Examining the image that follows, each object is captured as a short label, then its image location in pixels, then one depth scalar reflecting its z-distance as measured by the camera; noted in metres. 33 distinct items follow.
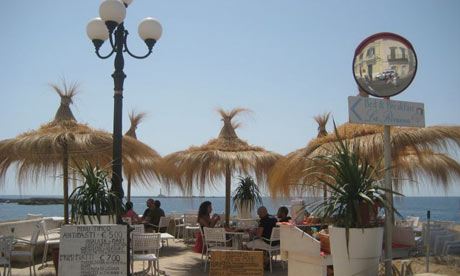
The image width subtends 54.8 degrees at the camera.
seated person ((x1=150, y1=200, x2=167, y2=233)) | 10.47
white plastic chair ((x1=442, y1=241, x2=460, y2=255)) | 6.77
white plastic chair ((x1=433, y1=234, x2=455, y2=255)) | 7.09
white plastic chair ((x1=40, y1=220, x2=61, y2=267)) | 7.21
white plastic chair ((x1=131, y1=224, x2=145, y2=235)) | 7.07
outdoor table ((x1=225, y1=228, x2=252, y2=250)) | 7.93
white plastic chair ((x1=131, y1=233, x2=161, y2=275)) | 6.24
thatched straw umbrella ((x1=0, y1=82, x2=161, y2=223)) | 7.38
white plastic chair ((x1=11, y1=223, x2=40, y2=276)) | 6.28
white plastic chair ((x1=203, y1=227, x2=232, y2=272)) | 7.26
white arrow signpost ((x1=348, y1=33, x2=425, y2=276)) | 4.09
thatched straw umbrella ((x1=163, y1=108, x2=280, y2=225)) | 9.05
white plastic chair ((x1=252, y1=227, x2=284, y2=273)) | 7.12
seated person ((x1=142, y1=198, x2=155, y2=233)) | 10.28
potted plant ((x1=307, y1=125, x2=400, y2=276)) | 3.78
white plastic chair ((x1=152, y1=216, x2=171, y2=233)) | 10.15
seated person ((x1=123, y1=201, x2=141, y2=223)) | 10.02
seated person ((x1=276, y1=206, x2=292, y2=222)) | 7.91
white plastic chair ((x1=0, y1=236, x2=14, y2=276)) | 5.55
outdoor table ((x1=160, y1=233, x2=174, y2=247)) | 7.18
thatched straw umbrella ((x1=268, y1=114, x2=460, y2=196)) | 6.21
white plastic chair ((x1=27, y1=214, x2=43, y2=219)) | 10.50
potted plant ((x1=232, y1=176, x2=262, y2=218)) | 10.91
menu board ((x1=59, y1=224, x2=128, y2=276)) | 4.77
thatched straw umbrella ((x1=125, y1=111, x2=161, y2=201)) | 9.52
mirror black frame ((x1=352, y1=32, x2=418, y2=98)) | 4.27
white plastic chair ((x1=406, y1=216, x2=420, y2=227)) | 10.97
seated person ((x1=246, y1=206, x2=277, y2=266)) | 7.34
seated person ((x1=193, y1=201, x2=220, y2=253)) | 8.29
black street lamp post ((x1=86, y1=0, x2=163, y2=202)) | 5.45
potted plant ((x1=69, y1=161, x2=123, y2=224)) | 5.32
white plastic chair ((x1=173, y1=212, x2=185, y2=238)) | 12.01
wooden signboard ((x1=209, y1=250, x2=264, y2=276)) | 4.75
